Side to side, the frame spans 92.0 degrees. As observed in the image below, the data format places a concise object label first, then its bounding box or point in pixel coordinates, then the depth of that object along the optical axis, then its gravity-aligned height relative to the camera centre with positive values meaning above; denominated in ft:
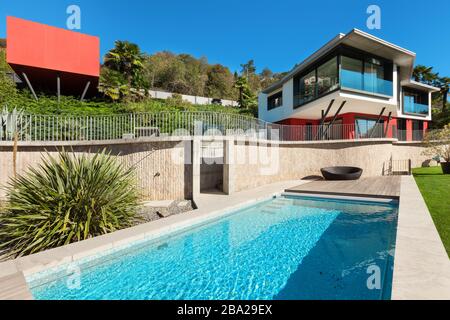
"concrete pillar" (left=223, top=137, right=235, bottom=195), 33.83 -1.39
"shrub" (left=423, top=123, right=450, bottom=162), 45.98 +3.15
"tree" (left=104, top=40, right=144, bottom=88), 70.54 +32.35
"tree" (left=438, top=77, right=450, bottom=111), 95.76 +31.75
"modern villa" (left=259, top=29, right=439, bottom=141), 45.80 +16.73
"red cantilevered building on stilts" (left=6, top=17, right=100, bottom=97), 42.39 +22.03
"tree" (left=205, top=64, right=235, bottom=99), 142.10 +48.42
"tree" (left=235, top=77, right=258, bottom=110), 106.73 +32.20
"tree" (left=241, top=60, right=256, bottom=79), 221.87 +93.44
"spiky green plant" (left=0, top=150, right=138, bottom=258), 15.28 -3.69
